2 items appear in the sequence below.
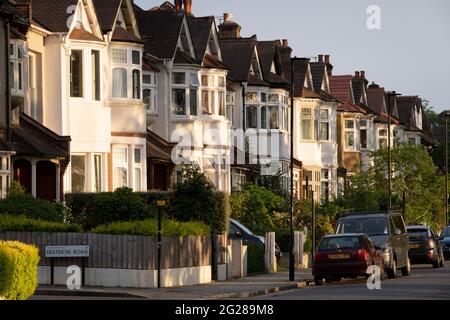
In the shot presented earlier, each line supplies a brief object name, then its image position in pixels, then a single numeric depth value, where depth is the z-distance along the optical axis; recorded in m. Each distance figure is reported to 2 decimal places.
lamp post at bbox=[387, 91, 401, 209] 69.84
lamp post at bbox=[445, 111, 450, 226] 87.49
